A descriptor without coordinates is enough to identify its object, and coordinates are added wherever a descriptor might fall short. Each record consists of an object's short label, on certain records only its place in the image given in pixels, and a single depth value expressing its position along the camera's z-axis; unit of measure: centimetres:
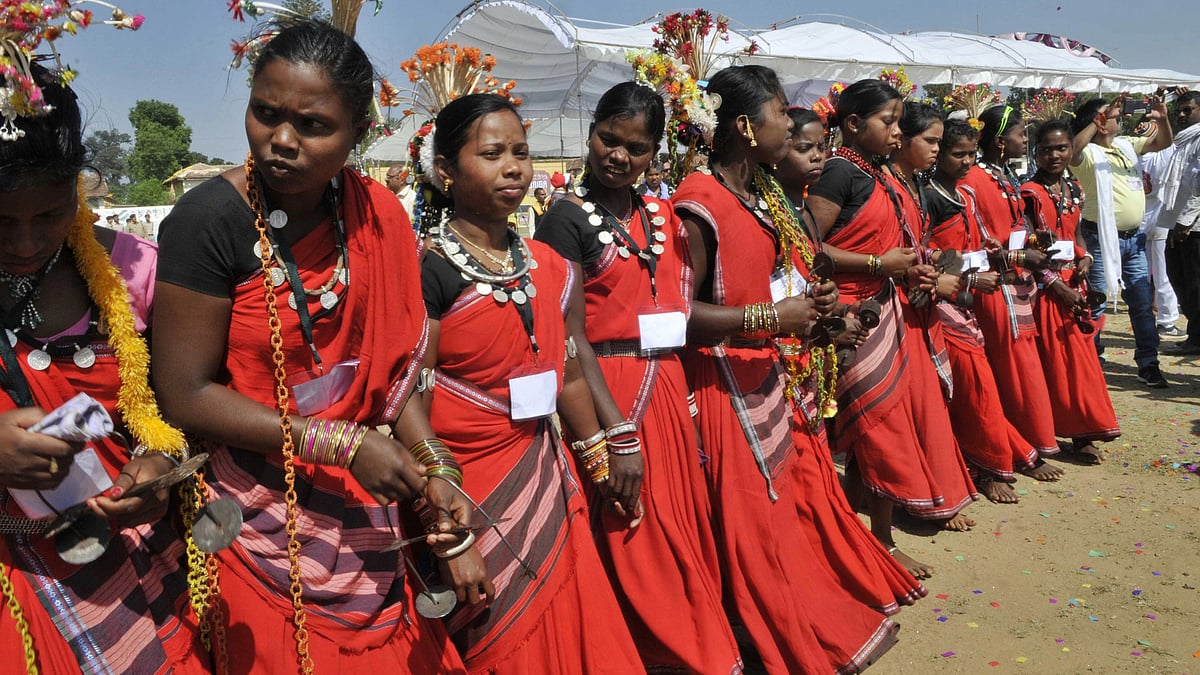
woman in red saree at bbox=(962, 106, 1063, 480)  546
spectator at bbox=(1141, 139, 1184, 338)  868
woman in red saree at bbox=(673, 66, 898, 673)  321
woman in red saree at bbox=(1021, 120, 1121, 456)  570
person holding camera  686
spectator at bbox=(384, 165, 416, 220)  968
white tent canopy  1401
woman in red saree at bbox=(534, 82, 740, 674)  304
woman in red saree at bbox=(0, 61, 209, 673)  161
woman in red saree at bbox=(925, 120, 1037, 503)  509
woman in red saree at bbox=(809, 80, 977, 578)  413
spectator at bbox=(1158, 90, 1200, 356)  700
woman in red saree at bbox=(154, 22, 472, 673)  180
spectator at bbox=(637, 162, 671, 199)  899
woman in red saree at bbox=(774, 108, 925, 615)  355
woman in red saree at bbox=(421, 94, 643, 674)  246
